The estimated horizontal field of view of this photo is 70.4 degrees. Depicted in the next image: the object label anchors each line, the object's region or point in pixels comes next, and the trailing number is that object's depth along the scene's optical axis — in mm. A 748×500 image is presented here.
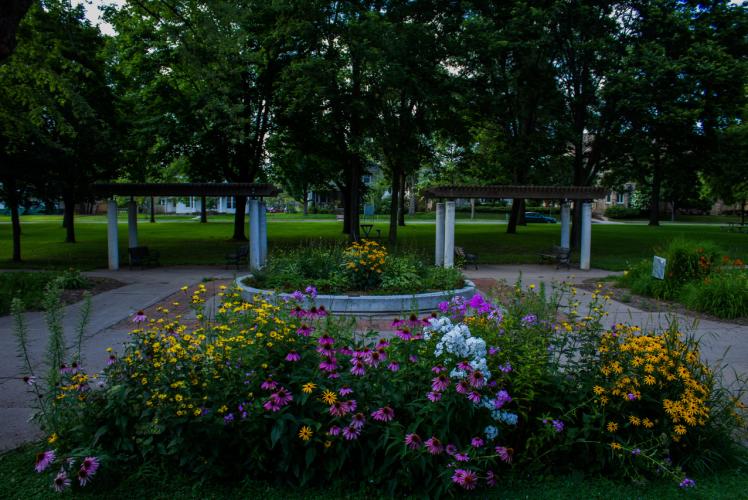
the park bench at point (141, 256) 17422
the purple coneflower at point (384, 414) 3225
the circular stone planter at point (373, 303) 9328
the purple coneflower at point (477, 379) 3188
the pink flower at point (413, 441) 3105
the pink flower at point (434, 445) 3051
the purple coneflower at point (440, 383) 3266
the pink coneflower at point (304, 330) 3764
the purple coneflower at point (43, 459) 3109
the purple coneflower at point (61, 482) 3088
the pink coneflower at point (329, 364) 3457
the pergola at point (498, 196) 17172
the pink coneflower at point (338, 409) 3229
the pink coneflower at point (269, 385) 3291
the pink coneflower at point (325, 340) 3555
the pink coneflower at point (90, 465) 3137
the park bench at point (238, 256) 17078
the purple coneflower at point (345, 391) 3336
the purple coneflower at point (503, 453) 3256
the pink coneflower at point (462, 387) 3176
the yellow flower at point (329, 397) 3259
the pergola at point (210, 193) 16625
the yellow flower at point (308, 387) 3263
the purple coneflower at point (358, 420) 3246
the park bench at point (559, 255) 17969
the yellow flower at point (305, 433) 3209
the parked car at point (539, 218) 54969
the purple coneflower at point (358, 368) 3471
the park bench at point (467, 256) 17572
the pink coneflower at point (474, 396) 3127
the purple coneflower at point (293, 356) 3518
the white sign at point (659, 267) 10875
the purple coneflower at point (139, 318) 3848
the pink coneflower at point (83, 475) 3112
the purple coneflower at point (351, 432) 3211
